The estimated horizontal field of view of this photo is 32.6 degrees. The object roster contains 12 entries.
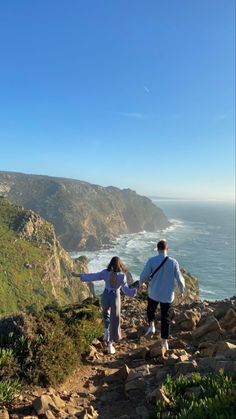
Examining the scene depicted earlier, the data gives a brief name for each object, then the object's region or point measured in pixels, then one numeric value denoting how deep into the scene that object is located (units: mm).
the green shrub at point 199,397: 4738
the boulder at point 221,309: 11515
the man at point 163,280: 8727
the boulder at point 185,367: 6670
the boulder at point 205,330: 9841
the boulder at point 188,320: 11270
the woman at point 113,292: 9078
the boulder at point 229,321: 10241
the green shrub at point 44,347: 6848
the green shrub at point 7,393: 6012
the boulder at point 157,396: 5464
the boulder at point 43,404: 5781
